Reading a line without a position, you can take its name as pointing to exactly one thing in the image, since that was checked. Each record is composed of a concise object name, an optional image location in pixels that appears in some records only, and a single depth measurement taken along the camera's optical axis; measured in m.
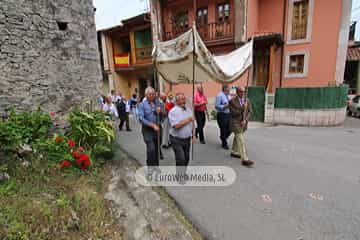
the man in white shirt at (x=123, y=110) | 7.13
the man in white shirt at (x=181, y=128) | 3.00
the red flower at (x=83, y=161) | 3.48
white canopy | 3.17
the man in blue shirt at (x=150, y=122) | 3.30
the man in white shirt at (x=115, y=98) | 7.70
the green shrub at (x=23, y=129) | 3.11
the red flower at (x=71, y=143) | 3.72
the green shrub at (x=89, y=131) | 4.06
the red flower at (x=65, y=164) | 3.34
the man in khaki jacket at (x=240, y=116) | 3.82
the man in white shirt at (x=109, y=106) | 6.97
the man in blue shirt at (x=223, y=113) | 4.74
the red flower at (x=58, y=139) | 3.74
